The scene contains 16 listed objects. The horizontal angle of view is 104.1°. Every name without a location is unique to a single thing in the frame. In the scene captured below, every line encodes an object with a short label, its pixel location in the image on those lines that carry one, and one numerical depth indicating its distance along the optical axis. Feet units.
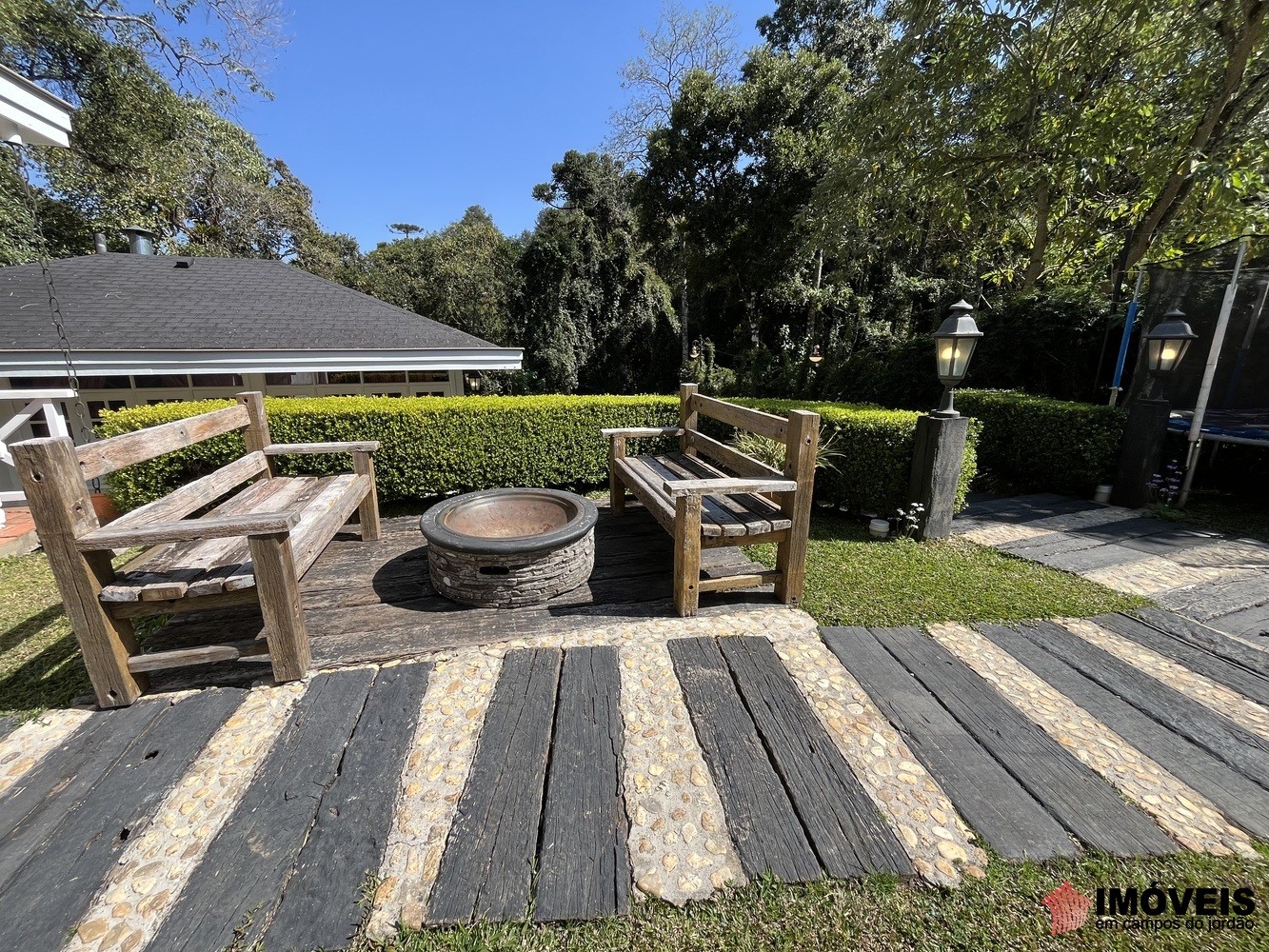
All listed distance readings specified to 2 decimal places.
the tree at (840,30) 41.98
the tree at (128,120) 40.22
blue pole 21.65
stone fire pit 10.50
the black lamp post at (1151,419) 16.29
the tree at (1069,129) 19.35
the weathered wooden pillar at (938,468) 14.42
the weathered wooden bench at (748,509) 10.19
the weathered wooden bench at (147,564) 7.09
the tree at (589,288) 43.70
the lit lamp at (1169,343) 16.10
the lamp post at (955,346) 13.94
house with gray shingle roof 20.61
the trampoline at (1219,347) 17.74
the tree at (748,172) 35.86
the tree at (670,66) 43.16
